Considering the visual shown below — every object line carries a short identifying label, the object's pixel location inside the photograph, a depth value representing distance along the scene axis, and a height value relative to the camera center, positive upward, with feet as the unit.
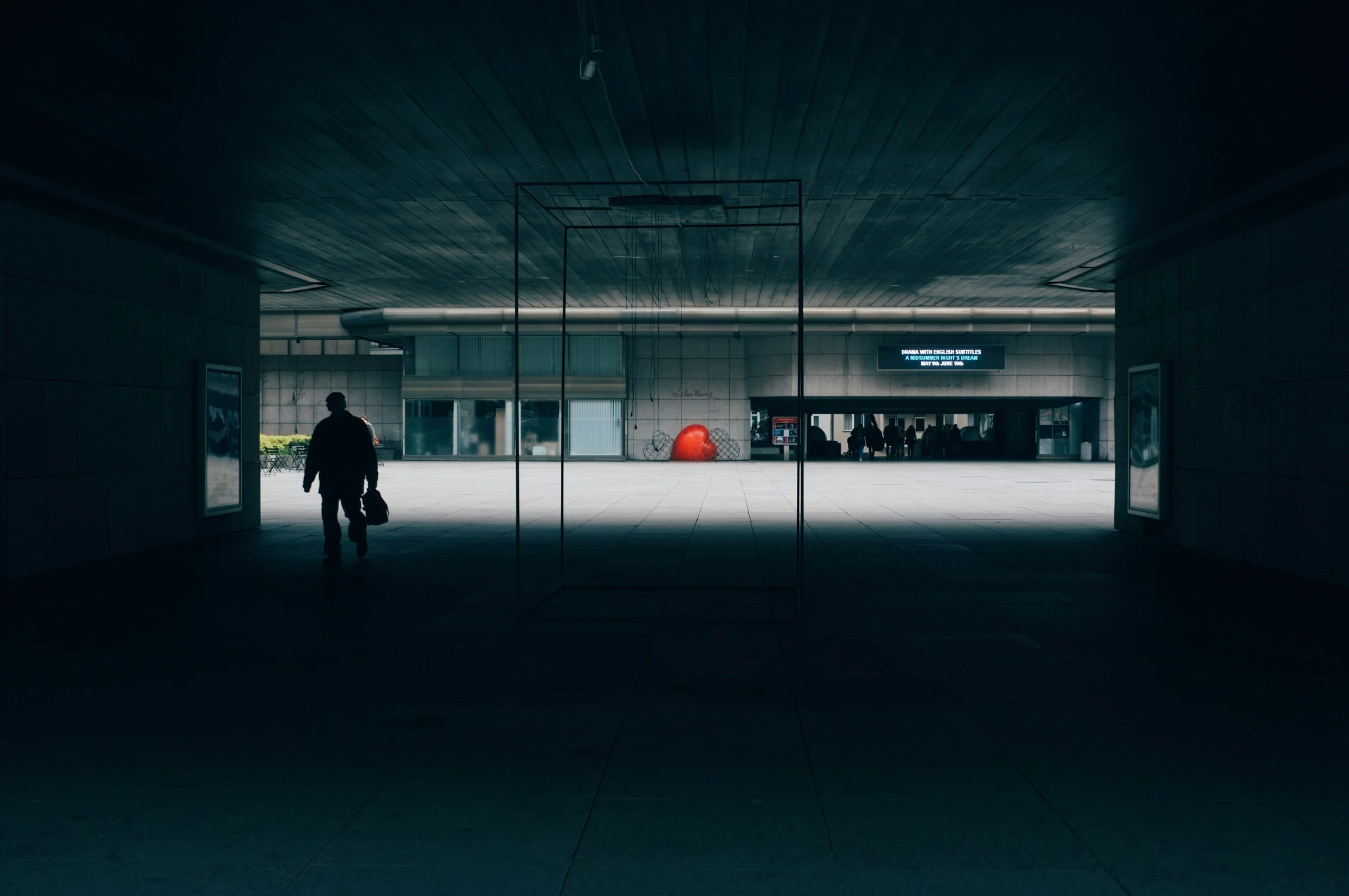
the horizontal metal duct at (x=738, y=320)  79.36 +9.92
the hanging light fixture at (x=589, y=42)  18.35 +7.96
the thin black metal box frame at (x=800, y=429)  21.30 +0.09
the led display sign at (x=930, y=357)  117.08 +9.46
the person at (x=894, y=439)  134.41 -0.76
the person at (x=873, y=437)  132.05 -0.52
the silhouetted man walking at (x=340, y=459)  32.19 -0.96
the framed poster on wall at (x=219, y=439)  39.70 -0.40
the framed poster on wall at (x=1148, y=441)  39.09 -0.25
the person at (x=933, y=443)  137.39 -1.33
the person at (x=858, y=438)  131.95 -0.69
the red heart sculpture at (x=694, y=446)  118.32 -1.65
